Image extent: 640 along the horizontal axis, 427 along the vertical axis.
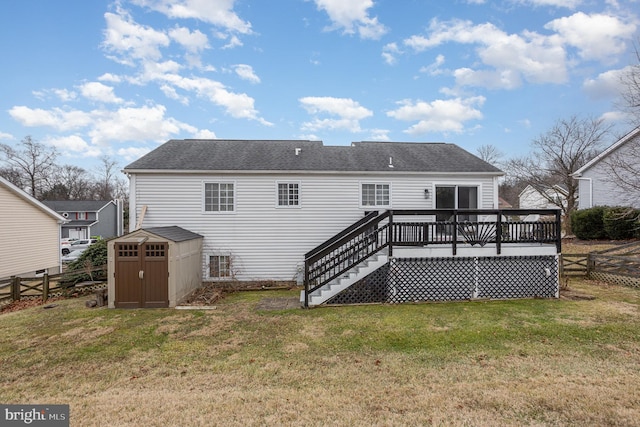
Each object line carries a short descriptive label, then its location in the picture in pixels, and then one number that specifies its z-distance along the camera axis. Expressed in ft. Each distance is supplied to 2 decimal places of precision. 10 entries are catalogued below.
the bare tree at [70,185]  138.92
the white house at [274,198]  32.91
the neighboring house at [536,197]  72.84
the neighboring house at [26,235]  45.21
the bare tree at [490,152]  130.62
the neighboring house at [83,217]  114.83
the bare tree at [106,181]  152.93
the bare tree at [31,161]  116.06
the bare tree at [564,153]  72.28
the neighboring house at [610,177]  48.60
